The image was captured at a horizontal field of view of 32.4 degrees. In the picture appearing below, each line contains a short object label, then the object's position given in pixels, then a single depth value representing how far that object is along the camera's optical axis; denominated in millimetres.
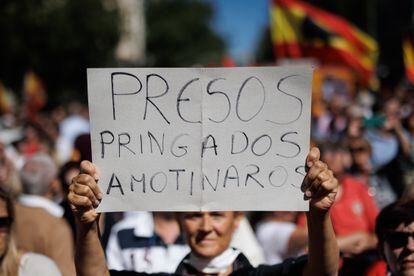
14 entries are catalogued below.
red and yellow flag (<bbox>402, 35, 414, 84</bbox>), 9562
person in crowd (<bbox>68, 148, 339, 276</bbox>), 2436
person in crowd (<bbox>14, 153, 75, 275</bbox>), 3889
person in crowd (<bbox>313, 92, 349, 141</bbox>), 9875
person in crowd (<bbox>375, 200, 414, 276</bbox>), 2883
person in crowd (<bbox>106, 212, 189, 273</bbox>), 3888
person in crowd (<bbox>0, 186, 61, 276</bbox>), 3027
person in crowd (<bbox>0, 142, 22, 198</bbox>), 5750
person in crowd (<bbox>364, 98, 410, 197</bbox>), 7318
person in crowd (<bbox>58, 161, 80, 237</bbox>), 4902
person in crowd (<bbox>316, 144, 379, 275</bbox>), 4488
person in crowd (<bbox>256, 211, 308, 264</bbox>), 4293
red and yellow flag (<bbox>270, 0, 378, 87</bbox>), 10867
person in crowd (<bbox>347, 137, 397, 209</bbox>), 6480
